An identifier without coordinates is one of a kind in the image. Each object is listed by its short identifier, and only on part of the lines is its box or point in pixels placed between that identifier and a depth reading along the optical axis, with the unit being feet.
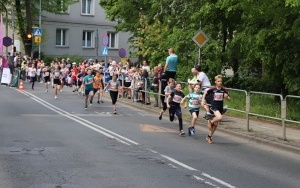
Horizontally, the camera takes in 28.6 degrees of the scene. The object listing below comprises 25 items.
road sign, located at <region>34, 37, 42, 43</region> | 149.59
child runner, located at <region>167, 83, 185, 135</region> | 54.19
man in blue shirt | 70.73
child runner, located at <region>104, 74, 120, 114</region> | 74.57
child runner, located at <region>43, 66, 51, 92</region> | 116.61
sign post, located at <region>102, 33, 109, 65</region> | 116.06
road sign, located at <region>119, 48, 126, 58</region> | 123.02
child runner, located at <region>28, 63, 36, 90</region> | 122.01
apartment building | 205.67
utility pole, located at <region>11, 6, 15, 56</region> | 161.68
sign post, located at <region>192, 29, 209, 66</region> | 66.95
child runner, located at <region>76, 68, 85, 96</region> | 104.23
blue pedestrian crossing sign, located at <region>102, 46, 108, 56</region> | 116.06
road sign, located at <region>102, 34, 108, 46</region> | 115.59
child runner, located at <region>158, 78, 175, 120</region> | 56.30
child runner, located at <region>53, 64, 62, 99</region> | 97.80
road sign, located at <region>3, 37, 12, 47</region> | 144.20
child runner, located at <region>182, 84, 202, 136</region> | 52.31
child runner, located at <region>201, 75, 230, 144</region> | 48.07
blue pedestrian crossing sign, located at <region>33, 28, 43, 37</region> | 149.89
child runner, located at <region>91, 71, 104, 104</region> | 84.69
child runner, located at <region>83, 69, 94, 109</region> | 81.12
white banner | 121.40
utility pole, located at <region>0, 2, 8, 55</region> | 180.00
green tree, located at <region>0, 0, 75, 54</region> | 177.47
